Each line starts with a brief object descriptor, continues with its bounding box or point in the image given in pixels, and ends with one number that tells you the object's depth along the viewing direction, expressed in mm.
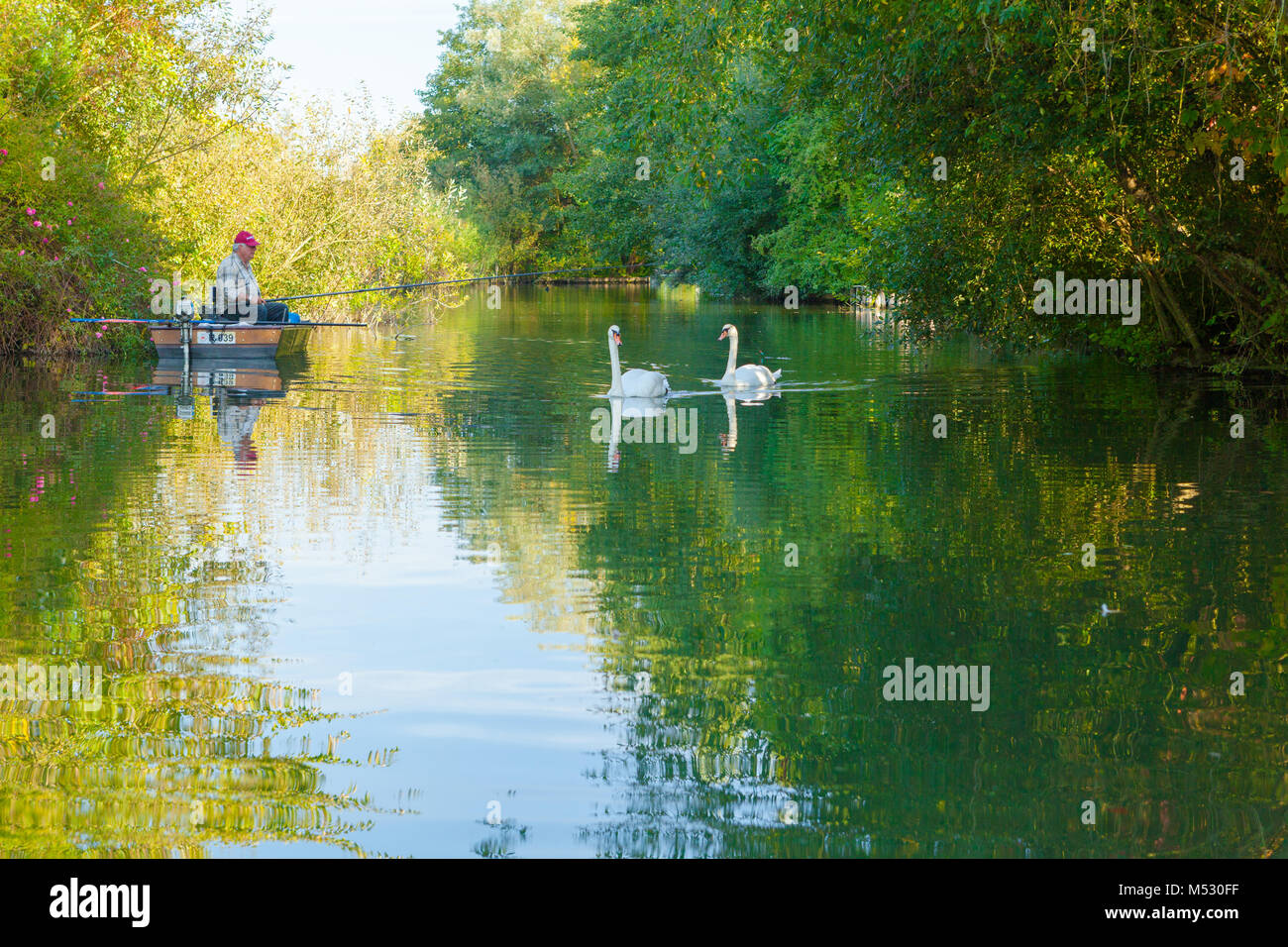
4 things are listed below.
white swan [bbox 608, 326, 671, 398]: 20891
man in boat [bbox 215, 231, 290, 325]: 26062
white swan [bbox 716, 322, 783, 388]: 22797
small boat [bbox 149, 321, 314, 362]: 25969
